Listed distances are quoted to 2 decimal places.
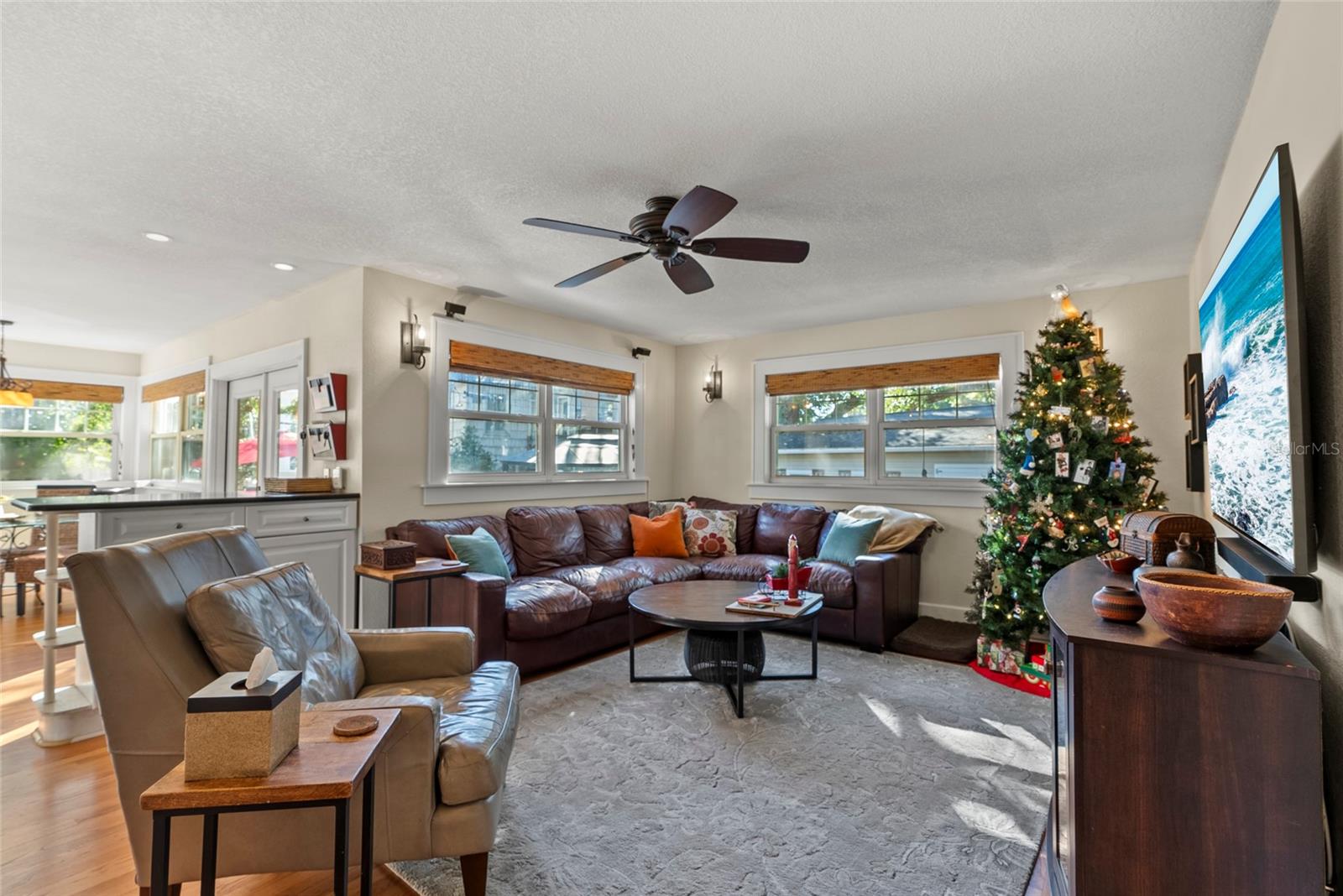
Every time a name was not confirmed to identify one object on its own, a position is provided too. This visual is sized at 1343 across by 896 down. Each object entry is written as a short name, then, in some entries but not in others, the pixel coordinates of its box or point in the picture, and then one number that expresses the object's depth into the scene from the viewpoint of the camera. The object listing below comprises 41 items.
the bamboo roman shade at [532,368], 4.48
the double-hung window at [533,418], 4.57
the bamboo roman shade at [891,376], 4.69
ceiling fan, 2.38
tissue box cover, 1.11
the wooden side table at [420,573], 3.02
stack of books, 3.15
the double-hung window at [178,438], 5.88
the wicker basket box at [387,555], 3.11
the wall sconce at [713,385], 6.07
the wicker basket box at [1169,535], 1.83
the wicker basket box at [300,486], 3.74
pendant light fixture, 5.28
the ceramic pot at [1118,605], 1.36
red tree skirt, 3.37
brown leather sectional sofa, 3.49
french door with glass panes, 4.59
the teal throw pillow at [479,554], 3.72
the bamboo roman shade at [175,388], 5.64
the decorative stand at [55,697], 2.82
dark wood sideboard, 1.10
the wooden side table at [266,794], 1.06
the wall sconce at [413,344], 4.08
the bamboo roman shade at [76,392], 6.17
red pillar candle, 3.37
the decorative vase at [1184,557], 1.62
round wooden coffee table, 3.02
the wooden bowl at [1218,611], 1.12
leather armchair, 1.50
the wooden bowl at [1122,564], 1.98
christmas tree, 3.40
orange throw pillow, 5.04
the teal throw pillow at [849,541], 4.43
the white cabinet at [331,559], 3.62
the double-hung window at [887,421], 4.75
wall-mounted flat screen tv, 1.30
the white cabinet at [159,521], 3.00
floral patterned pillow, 5.12
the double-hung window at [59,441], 6.16
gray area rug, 1.89
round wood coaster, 1.29
